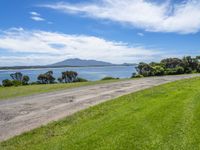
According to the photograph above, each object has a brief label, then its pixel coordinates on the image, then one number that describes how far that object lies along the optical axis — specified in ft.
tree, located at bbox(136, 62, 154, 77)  86.41
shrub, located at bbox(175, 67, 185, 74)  86.66
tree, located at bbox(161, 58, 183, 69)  99.12
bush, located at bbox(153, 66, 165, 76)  84.64
